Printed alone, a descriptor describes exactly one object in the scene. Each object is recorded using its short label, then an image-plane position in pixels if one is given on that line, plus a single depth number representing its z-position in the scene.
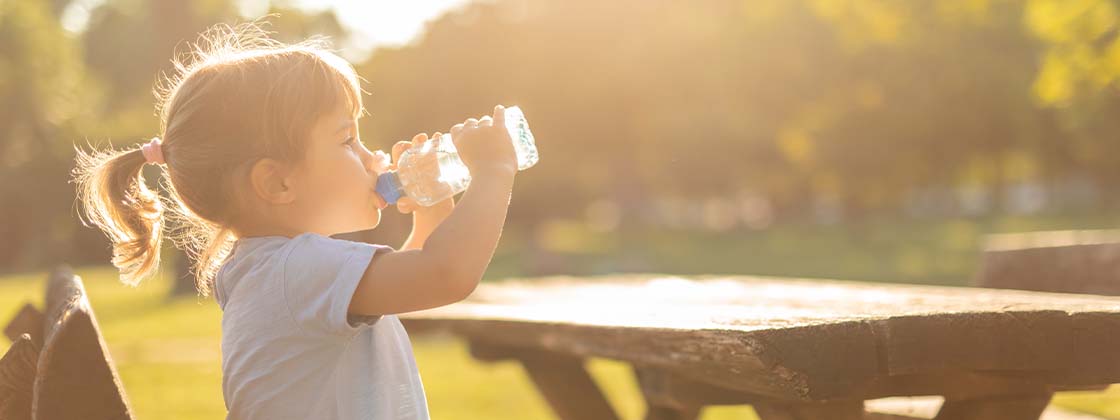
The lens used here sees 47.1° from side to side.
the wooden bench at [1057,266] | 4.61
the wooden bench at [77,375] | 1.93
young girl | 2.28
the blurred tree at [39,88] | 27.61
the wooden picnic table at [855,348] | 2.30
